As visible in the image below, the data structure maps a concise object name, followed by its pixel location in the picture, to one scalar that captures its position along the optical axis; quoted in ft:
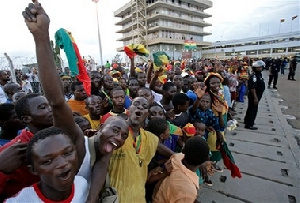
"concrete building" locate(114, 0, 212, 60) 120.67
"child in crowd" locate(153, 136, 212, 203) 5.08
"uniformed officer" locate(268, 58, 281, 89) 41.00
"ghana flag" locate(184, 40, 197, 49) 72.69
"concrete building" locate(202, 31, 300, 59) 143.02
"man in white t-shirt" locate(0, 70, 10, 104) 17.06
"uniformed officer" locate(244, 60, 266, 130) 17.69
